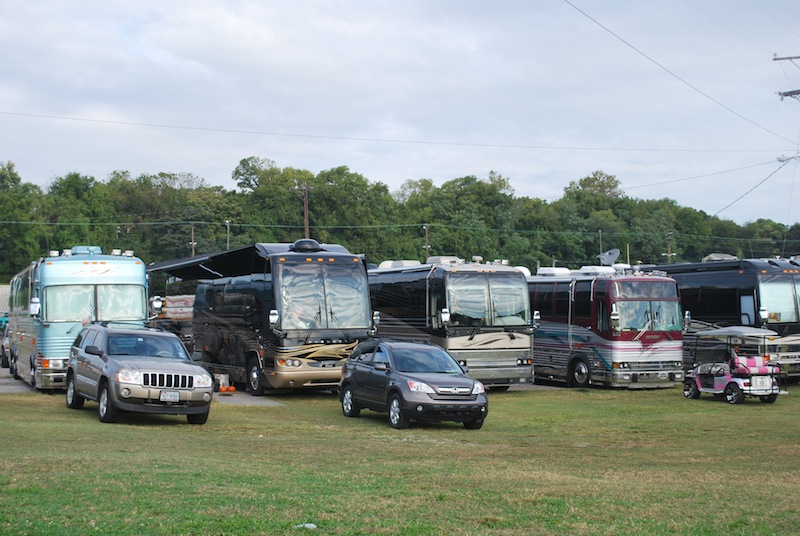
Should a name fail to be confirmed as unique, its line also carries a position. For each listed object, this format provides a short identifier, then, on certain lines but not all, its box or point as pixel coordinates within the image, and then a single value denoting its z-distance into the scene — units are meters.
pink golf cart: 23.52
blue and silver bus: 23.64
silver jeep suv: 17.44
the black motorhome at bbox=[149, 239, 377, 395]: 24.08
